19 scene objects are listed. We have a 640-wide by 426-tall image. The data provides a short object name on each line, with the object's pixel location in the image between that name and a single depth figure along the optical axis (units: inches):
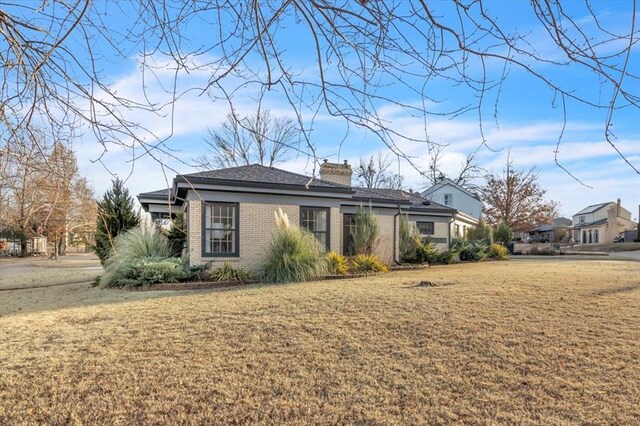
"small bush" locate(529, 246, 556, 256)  1075.9
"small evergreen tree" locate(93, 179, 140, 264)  575.5
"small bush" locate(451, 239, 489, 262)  810.5
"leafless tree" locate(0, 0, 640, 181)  82.5
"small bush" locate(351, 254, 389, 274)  550.6
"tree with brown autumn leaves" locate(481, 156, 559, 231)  1498.5
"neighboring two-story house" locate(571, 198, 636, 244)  1910.7
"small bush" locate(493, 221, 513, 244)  1142.0
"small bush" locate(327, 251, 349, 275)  513.3
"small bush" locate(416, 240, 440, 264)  682.2
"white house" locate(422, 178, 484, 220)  1491.1
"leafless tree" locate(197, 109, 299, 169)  1127.0
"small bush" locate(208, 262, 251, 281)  472.7
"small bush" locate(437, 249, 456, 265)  716.0
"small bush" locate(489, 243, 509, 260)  893.8
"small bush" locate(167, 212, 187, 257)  583.4
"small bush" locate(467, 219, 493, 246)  950.6
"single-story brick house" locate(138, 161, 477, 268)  496.1
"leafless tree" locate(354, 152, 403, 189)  1304.1
